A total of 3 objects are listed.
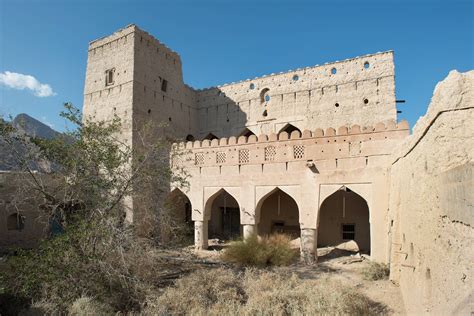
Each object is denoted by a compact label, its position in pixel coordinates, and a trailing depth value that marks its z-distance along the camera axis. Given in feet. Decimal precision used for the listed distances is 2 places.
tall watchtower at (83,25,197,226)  49.67
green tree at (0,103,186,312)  21.53
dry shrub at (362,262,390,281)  28.35
